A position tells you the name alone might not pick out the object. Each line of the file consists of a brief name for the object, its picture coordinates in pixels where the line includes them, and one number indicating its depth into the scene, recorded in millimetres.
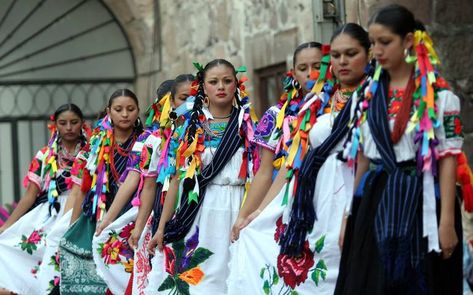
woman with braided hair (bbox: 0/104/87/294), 11242
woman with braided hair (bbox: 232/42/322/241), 7957
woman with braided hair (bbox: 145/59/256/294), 8445
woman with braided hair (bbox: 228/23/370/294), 6918
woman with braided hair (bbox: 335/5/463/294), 6094
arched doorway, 16984
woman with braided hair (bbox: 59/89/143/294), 10164
